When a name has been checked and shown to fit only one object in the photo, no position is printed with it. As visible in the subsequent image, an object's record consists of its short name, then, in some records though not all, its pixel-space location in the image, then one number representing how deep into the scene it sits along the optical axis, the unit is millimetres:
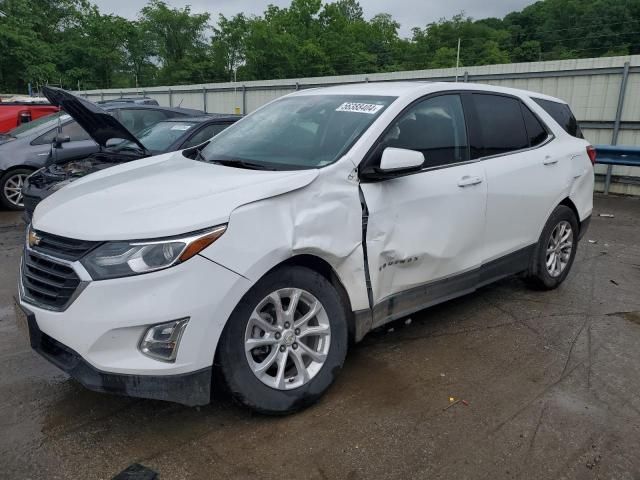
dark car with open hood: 5980
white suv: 2488
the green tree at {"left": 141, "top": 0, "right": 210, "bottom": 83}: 64625
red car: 11156
